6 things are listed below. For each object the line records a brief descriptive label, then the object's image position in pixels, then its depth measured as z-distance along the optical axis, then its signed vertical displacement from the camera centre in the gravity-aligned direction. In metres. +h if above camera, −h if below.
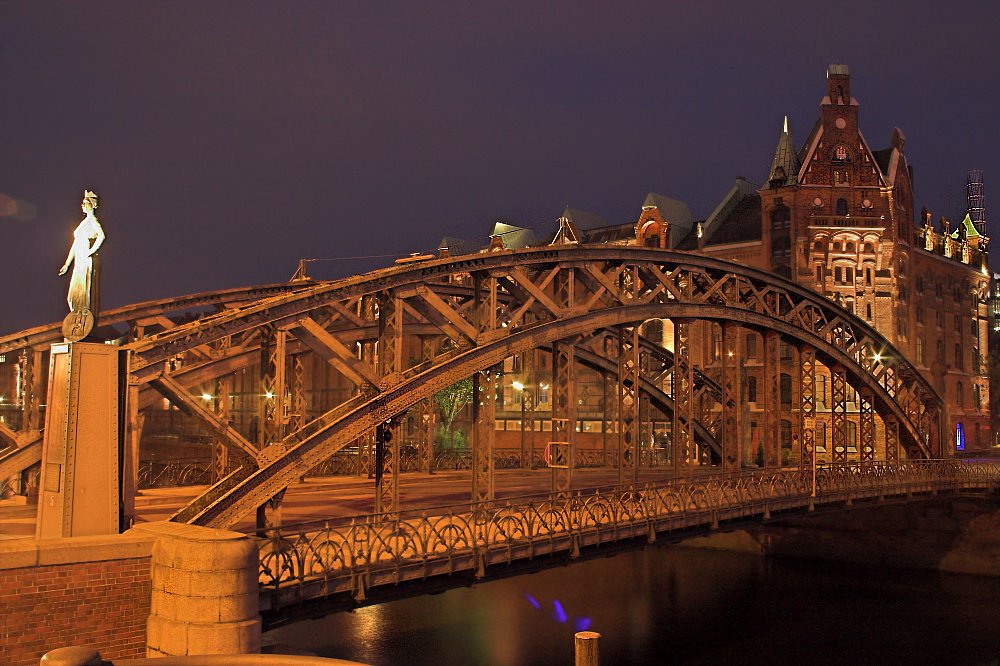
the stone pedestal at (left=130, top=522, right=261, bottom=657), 12.40 -2.16
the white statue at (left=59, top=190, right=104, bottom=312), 14.58 +2.52
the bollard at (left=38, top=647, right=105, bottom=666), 8.62 -2.01
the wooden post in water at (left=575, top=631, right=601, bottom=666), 13.13 -2.90
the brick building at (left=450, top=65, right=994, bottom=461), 57.81 +10.96
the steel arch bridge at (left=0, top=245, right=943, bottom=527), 16.59 +1.87
